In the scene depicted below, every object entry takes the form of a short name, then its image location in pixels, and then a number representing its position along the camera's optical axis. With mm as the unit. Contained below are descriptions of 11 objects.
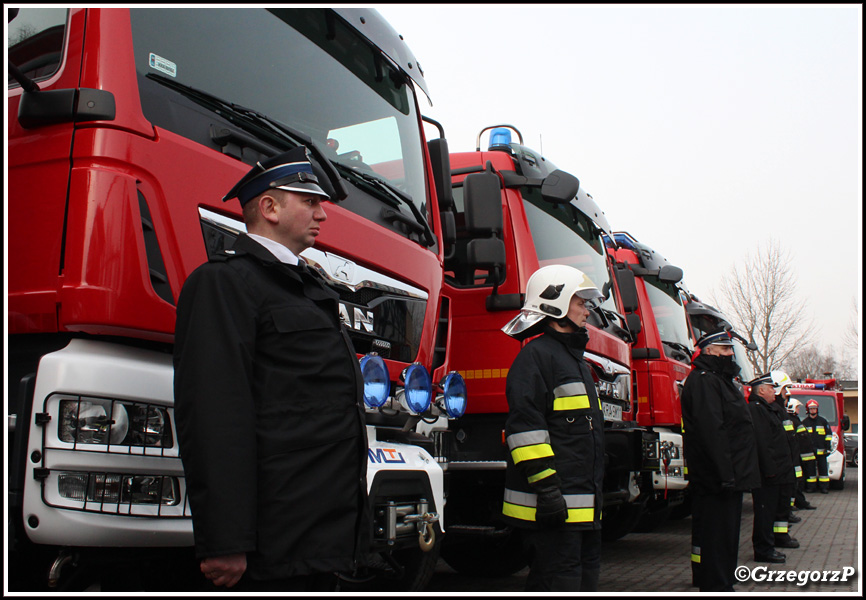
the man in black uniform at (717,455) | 4820
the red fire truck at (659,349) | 6672
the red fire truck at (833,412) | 18141
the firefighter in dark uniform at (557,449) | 3350
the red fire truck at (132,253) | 2033
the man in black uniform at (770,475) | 7133
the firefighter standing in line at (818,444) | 15875
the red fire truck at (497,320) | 4375
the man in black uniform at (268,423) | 1853
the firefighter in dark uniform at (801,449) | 12852
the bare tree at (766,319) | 28209
